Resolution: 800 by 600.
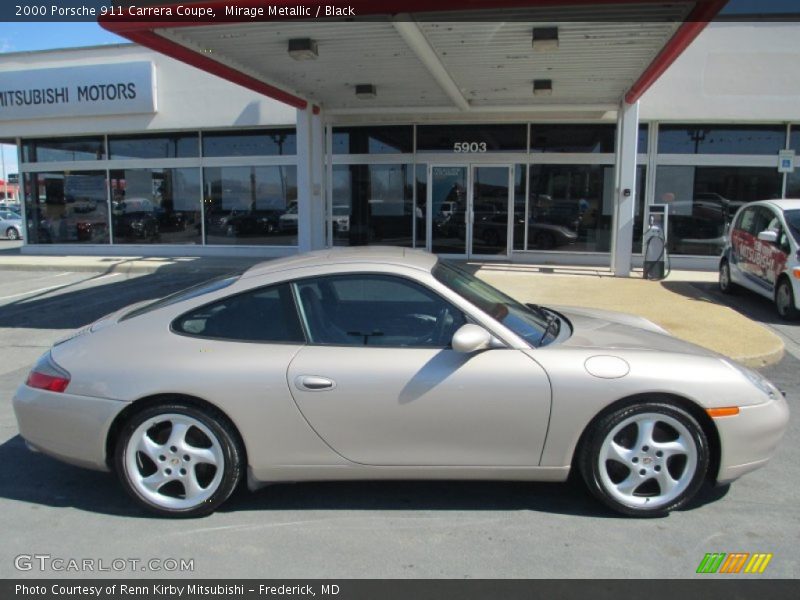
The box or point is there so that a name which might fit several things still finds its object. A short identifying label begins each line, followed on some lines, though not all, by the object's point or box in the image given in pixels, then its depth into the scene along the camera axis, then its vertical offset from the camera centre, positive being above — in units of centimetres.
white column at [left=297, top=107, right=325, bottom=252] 1375 +60
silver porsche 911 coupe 353 -105
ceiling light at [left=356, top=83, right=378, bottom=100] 1210 +219
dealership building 1200 +152
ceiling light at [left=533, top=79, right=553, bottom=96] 1174 +221
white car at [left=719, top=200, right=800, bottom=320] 957 -67
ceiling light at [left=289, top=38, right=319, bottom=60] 895 +219
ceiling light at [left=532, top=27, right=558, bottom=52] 845 +221
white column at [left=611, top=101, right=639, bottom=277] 1302 +73
